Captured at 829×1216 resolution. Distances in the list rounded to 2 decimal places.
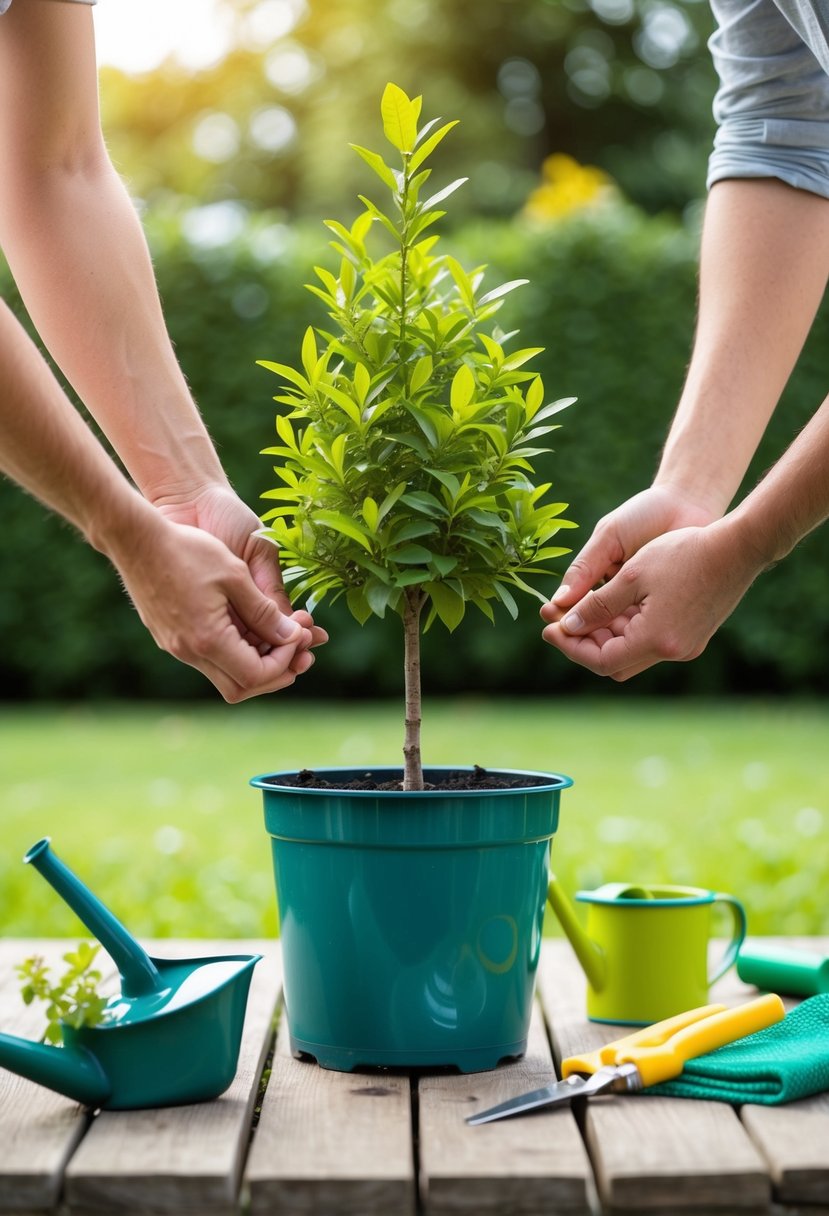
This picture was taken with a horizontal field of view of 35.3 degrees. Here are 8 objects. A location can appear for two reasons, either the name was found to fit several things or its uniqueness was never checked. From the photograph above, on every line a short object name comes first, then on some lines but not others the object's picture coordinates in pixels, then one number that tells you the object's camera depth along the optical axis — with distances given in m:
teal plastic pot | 1.42
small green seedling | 1.31
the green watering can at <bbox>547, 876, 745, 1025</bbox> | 1.69
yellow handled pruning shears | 1.30
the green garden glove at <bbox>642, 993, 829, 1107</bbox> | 1.32
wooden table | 1.12
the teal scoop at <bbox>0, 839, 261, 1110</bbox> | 1.30
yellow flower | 8.59
